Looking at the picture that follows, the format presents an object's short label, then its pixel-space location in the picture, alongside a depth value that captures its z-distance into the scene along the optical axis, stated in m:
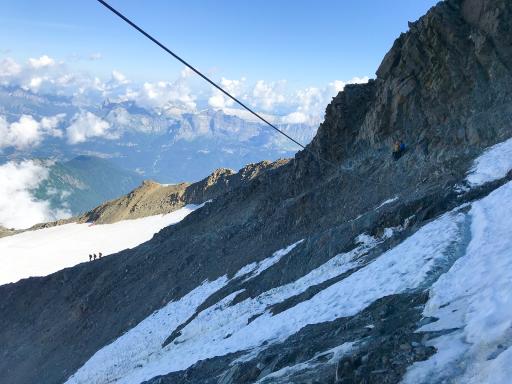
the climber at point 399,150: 32.97
